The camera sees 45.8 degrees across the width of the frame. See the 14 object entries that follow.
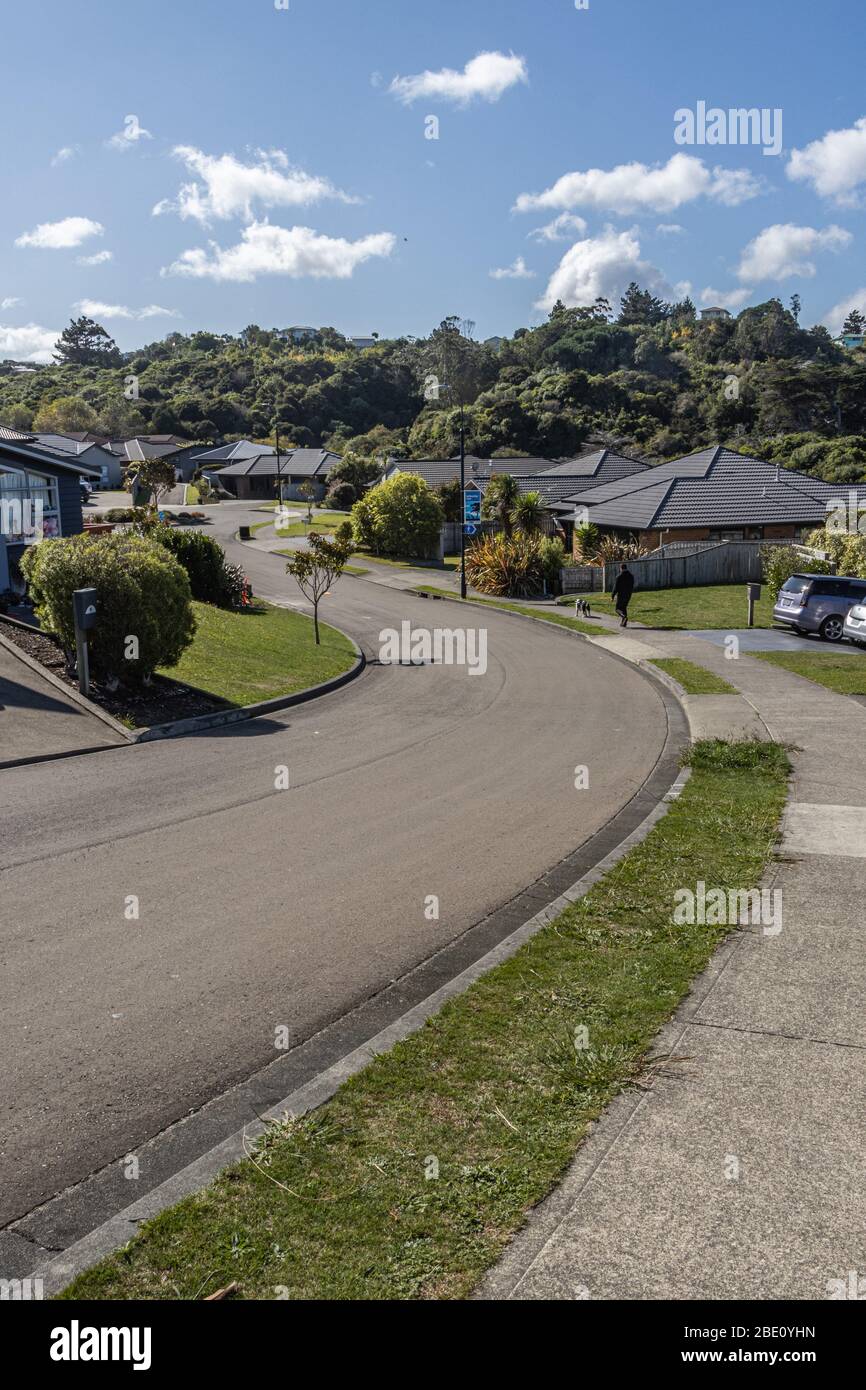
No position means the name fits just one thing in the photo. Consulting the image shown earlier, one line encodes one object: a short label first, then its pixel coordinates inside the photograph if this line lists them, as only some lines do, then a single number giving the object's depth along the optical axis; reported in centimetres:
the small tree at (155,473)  6138
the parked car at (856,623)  2544
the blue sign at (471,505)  3959
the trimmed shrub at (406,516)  5106
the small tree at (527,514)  4662
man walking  3077
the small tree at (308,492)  8088
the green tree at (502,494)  4919
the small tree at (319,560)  2622
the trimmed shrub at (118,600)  1702
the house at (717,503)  4416
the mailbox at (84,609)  1598
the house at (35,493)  2742
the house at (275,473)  8775
